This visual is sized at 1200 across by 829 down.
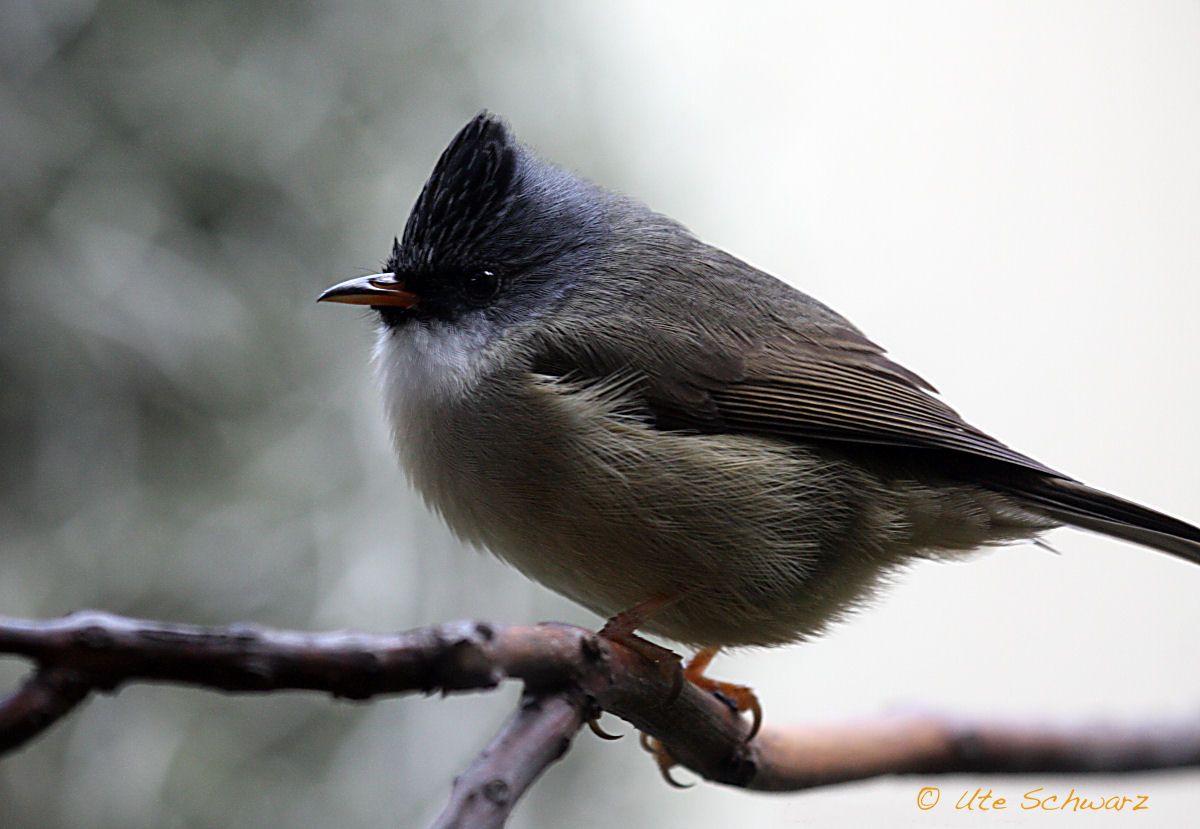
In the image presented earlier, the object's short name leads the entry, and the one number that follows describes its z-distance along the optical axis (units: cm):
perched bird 188
